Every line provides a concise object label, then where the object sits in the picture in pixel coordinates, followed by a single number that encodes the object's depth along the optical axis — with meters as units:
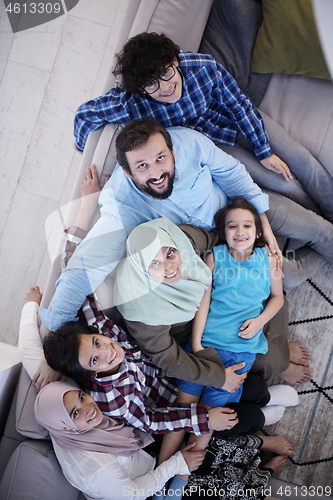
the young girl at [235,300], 1.50
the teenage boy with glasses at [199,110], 1.26
